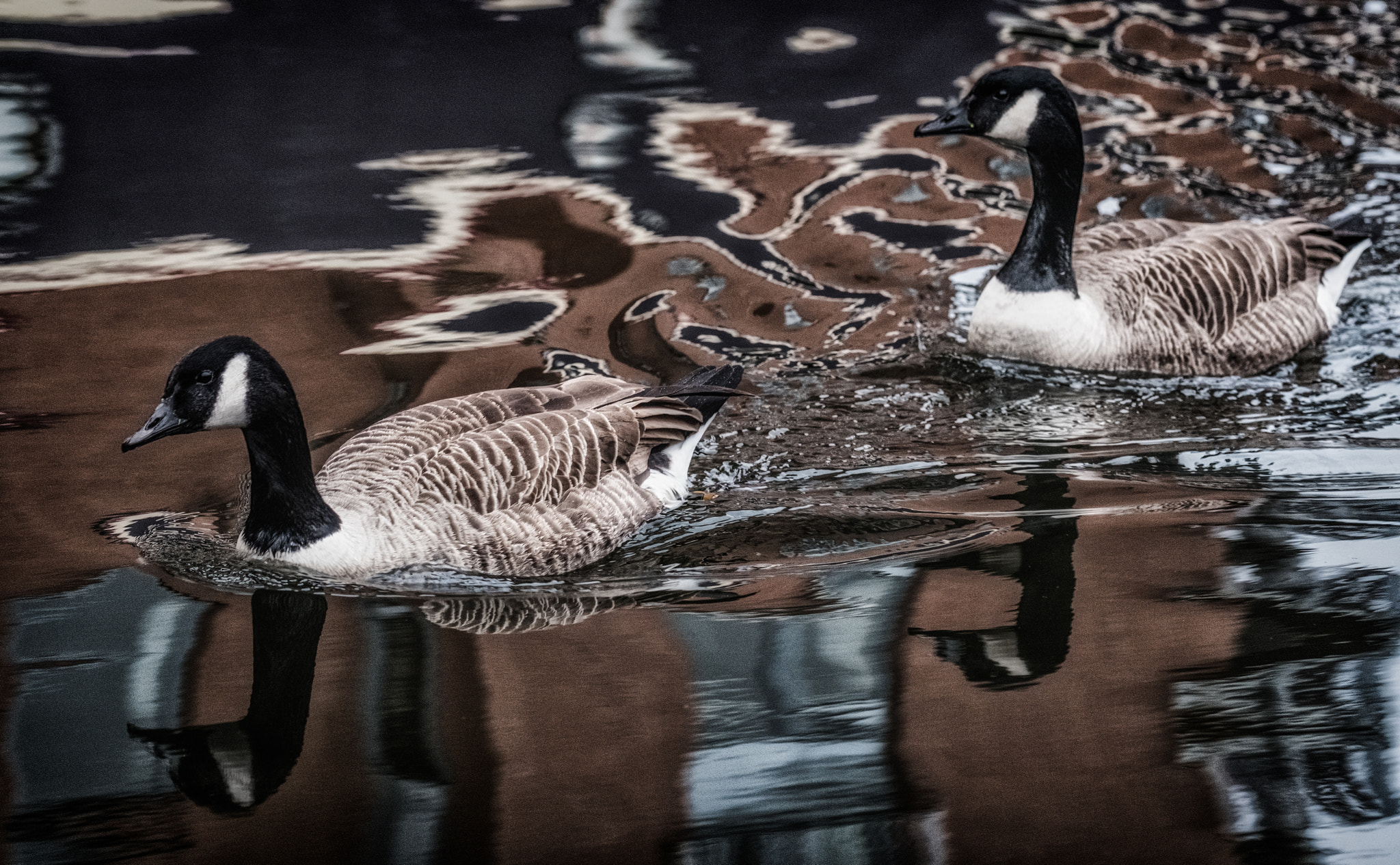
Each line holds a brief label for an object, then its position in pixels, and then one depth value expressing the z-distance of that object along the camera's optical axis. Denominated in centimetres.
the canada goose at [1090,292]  1446
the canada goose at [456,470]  976
